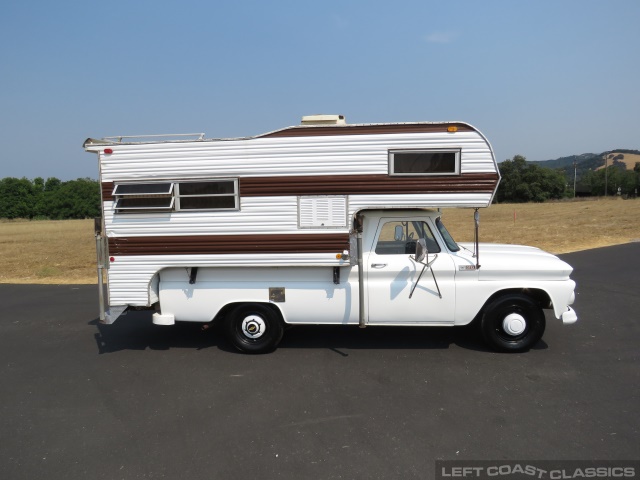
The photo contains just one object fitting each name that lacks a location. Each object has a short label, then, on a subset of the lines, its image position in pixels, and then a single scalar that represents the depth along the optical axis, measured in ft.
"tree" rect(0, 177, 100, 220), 288.92
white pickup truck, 18.48
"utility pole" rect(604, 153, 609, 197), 303.85
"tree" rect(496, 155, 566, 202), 294.66
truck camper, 18.03
